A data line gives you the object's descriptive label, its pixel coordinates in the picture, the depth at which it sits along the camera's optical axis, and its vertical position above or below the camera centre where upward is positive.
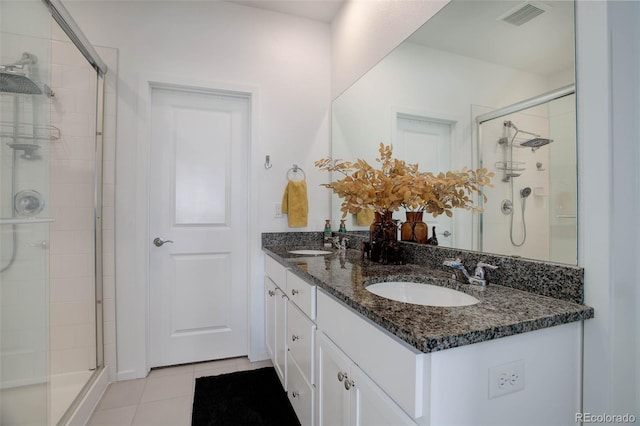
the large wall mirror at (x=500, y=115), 0.93 +0.39
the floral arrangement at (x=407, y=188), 1.26 +0.12
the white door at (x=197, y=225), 2.15 -0.09
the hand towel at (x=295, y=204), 2.28 +0.07
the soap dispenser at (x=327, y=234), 2.34 -0.16
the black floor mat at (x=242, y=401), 1.60 -1.08
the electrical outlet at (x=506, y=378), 0.72 -0.39
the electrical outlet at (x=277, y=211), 2.33 +0.02
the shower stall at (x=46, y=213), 1.18 +0.00
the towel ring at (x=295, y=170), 2.38 +0.34
